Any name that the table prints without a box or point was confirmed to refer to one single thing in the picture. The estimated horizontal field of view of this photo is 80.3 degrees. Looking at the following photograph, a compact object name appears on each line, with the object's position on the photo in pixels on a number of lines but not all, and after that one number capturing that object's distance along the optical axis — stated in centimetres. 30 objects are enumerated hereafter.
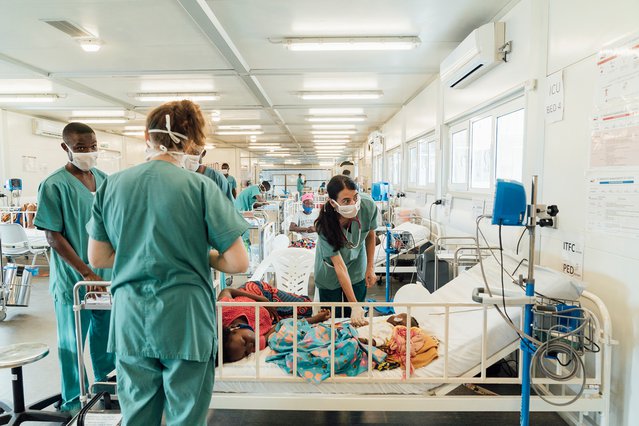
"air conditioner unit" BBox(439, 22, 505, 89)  294
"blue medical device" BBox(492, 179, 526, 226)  149
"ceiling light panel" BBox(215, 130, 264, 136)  938
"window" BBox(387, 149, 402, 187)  787
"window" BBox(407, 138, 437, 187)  548
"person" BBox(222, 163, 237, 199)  766
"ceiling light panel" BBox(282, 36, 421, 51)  345
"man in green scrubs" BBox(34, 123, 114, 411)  209
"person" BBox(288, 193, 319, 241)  693
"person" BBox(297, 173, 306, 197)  1291
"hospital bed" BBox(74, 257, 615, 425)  176
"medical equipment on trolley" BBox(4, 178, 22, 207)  636
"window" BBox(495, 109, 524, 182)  302
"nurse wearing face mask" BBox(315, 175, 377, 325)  230
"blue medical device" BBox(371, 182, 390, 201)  515
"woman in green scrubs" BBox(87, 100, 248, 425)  118
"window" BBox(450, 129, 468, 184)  420
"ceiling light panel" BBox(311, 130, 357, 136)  982
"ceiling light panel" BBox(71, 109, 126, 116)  692
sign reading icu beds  217
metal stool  201
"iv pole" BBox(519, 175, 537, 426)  154
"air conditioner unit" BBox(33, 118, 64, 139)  736
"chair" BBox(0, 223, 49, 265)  468
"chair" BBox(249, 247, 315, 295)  367
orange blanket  194
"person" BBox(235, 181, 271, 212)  591
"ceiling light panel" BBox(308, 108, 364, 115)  675
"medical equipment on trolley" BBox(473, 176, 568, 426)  149
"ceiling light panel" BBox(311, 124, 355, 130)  872
